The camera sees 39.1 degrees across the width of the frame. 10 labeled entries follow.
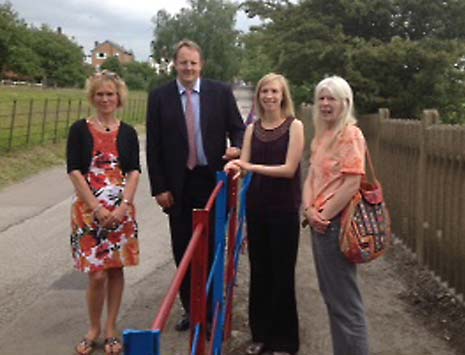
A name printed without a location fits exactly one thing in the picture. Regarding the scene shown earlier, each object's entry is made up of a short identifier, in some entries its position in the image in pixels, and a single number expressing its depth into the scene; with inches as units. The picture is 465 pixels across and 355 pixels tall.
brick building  5999.0
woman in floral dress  152.9
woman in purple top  148.2
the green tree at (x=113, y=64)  3636.1
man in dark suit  165.8
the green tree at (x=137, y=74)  3708.2
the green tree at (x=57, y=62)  3457.2
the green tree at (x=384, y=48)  377.7
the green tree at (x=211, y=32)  2509.2
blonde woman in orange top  122.9
